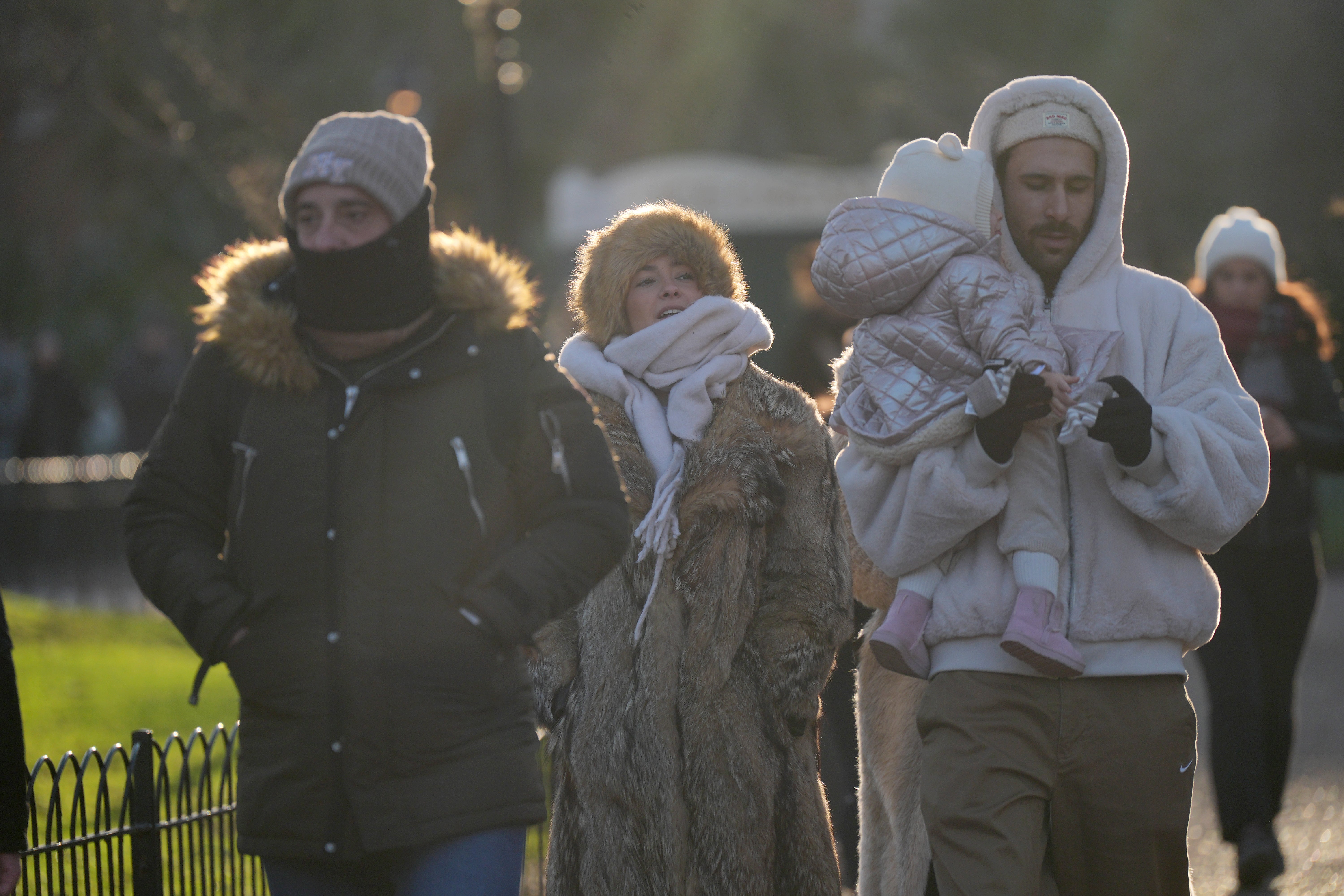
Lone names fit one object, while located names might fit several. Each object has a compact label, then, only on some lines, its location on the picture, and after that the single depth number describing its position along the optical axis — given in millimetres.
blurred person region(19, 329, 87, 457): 44625
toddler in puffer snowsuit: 7242
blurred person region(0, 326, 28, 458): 43719
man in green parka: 6824
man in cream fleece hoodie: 7262
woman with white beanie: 12977
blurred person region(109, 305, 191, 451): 43125
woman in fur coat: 9008
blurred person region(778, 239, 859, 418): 14648
